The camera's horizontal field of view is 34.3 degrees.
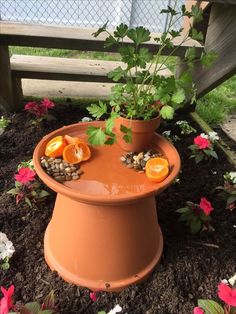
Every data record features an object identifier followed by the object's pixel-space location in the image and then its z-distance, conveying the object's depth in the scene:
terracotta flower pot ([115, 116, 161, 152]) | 1.42
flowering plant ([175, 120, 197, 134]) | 2.57
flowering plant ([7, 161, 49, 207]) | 1.83
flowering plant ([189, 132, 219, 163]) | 2.19
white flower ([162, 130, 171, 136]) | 2.46
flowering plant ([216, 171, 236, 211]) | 1.88
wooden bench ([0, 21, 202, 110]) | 2.17
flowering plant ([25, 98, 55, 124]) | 2.46
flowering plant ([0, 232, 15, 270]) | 1.57
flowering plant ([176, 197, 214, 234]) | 1.75
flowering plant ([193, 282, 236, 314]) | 1.23
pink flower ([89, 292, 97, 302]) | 1.43
